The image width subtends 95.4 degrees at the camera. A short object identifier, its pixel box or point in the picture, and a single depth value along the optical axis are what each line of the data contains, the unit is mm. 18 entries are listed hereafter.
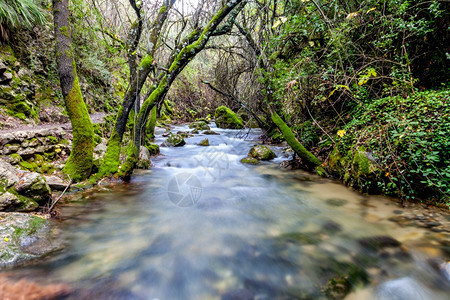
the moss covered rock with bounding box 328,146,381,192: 3666
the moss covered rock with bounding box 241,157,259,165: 6723
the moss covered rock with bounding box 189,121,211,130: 13993
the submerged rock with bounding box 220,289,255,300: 1850
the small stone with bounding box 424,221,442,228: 2723
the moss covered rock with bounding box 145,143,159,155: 6854
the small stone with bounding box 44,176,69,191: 3249
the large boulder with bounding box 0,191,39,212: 2340
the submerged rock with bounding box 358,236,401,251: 2510
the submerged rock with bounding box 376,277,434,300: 1895
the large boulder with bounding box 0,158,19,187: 2459
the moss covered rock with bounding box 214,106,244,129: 13930
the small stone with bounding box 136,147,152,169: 5617
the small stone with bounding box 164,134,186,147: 8781
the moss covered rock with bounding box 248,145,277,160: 7055
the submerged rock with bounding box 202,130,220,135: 12191
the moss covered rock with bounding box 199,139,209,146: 9484
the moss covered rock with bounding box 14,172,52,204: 2595
